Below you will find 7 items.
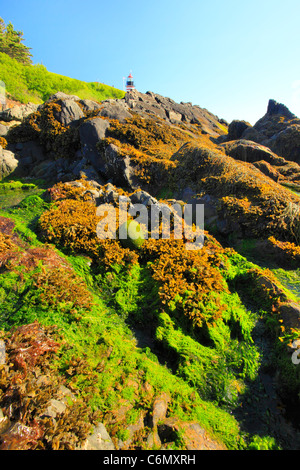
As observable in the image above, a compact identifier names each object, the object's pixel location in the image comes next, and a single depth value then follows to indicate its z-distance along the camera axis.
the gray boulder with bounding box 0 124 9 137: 21.54
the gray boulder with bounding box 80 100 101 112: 24.70
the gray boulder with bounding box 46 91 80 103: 24.02
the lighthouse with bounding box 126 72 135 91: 54.72
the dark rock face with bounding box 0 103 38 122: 23.89
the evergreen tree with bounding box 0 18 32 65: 44.06
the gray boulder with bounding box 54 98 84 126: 21.84
